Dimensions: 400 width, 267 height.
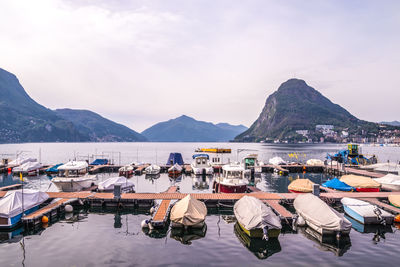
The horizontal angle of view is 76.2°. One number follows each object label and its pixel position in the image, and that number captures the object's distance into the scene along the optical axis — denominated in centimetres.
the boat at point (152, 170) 6606
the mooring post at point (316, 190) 3394
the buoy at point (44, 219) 2753
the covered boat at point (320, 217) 2314
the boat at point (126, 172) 6525
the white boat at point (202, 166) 6456
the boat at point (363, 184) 4116
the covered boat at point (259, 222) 2288
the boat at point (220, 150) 8322
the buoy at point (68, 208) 3189
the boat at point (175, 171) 6544
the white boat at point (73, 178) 4269
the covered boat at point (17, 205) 2523
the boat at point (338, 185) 4117
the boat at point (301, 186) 3974
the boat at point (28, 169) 6788
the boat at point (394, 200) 3164
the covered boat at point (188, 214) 2478
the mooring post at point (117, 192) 3494
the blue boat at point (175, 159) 7812
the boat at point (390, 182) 4288
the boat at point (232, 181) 4012
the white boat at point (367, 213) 2686
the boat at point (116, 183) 4112
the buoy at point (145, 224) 2650
